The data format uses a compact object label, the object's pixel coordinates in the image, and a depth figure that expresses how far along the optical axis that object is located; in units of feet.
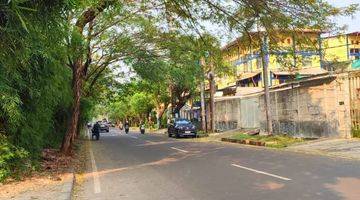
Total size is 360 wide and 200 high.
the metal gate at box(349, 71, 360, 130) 74.89
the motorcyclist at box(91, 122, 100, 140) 135.33
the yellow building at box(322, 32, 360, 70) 109.97
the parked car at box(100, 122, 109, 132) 229.66
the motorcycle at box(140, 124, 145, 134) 181.97
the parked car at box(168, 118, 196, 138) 131.13
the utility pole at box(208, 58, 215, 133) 128.77
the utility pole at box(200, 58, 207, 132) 137.39
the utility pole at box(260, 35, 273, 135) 88.39
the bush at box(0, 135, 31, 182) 41.09
